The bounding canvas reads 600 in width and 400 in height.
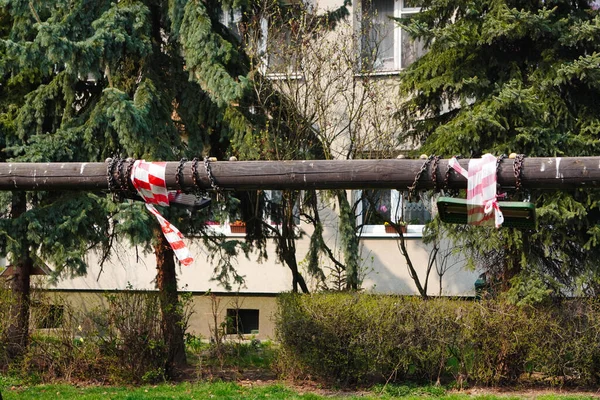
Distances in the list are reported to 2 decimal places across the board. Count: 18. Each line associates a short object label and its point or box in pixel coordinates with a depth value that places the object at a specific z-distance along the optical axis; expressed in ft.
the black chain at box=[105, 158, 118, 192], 26.78
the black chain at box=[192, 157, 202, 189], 26.32
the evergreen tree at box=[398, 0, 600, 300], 39.29
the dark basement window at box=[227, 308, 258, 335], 61.36
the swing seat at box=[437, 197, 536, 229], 24.32
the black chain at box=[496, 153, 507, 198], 24.61
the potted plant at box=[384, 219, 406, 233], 52.47
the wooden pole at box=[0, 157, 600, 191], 24.25
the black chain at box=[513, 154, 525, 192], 24.35
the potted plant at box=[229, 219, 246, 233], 48.58
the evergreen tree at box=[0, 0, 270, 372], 40.40
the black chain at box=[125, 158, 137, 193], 26.73
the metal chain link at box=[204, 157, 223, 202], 26.17
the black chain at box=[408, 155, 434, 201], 24.94
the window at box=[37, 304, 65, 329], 41.93
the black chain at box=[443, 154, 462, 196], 24.91
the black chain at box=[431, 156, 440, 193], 24.91
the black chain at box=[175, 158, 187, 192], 26.50
